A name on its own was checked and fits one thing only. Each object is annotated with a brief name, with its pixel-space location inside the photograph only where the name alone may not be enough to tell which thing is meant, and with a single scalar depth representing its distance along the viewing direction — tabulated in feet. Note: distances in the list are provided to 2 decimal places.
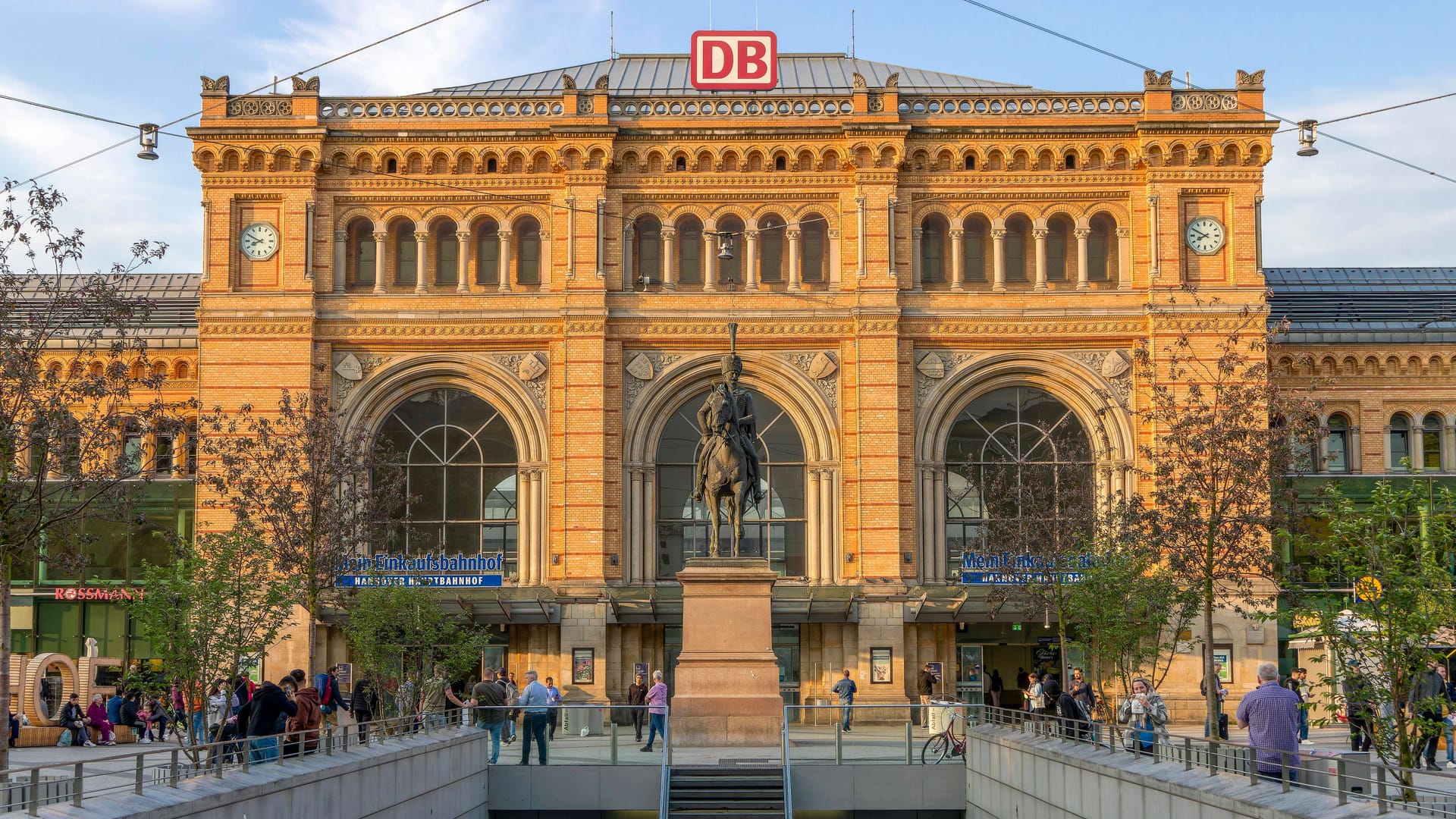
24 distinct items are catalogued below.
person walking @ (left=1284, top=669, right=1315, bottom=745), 106.63
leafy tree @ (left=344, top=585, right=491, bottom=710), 112.98
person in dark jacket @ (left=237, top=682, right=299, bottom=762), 69.56
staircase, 88.22
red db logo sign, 152.66
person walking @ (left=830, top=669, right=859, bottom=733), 125.70
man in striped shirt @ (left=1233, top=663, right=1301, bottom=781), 58.18
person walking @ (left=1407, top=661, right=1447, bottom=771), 54.13
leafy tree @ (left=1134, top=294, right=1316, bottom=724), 100.73
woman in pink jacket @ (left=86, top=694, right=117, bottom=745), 127.34
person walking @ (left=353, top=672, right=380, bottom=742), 112.98
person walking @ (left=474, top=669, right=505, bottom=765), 98.63
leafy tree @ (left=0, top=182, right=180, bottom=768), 70.38
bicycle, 98.68
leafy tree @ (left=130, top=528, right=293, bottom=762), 75.10
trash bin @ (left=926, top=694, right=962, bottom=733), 98.78
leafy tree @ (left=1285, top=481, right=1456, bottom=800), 56.75
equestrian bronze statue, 105.19
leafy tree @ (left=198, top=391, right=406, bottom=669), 118.62
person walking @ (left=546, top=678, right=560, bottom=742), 97.19
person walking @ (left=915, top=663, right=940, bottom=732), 137.80
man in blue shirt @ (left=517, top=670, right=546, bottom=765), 97.09
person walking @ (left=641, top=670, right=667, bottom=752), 97.66
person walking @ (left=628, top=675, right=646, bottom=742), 125.18
